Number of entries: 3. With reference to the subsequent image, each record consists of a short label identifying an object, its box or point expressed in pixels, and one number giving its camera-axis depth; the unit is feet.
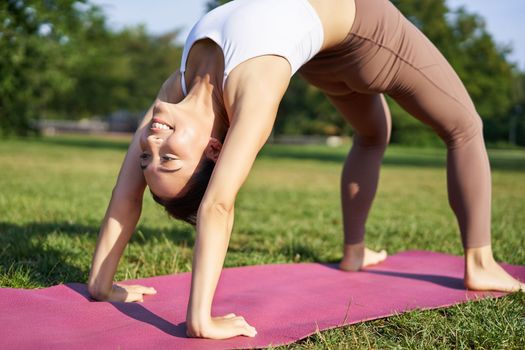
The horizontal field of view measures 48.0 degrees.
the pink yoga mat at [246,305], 7.01
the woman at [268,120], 7.16
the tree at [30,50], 39.88
